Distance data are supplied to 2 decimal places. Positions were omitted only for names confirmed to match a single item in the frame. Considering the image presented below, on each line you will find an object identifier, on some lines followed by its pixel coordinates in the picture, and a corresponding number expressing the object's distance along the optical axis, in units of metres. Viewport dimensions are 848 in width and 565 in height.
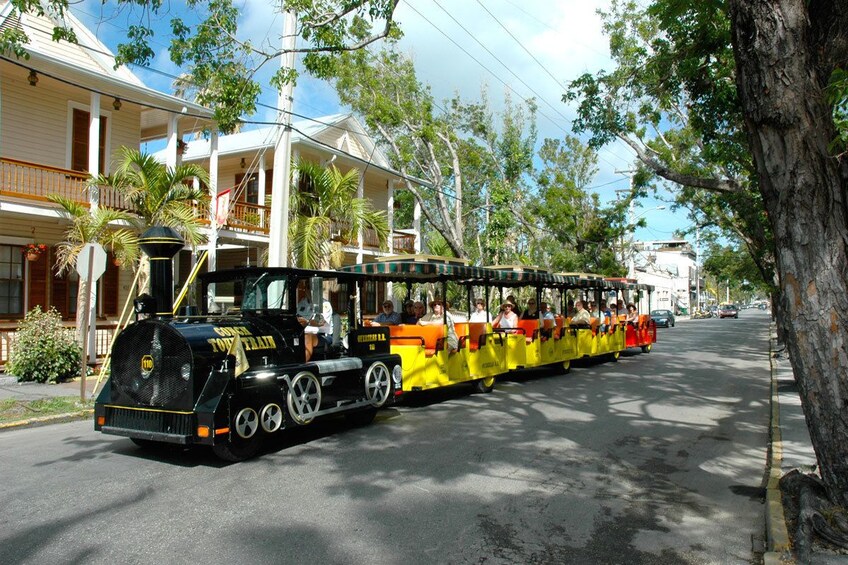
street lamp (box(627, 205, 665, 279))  43.58
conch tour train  7.04
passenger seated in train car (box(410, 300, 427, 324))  12.99
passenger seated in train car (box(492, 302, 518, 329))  15.57
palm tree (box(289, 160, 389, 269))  17.44
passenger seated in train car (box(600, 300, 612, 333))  19.44
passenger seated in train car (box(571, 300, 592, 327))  18.42
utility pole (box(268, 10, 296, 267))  13.36
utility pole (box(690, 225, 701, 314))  90.70
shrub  13.19
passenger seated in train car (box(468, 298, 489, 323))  15.83
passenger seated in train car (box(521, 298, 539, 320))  16.60
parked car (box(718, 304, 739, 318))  71.75
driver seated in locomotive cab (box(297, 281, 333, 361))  8.41
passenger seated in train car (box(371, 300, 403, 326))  12.34
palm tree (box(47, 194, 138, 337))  14.16
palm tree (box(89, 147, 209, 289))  14.71
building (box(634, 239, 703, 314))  76.19
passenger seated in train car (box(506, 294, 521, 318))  16.78
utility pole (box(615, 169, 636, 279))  43.14
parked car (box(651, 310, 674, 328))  46.69
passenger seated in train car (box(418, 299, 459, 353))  12.13
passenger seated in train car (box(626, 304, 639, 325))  22.02
